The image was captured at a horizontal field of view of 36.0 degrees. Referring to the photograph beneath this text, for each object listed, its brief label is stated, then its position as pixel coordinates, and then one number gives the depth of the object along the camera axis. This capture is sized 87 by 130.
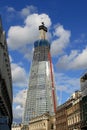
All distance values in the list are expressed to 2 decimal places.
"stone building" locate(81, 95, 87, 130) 45.30
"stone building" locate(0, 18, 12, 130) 35.24
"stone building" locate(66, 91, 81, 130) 49.99
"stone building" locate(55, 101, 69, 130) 61.89
